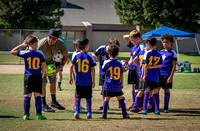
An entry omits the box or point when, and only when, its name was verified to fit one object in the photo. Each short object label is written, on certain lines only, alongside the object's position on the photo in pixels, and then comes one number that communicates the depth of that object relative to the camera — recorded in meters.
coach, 14.25
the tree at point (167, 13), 75.25
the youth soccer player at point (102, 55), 15.41
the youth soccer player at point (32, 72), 12.27
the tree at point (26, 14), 63.74
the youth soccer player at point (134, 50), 14.80
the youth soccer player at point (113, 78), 12.96
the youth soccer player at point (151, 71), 13.99
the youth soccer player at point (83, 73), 12.91
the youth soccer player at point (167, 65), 14.95
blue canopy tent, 44.64
